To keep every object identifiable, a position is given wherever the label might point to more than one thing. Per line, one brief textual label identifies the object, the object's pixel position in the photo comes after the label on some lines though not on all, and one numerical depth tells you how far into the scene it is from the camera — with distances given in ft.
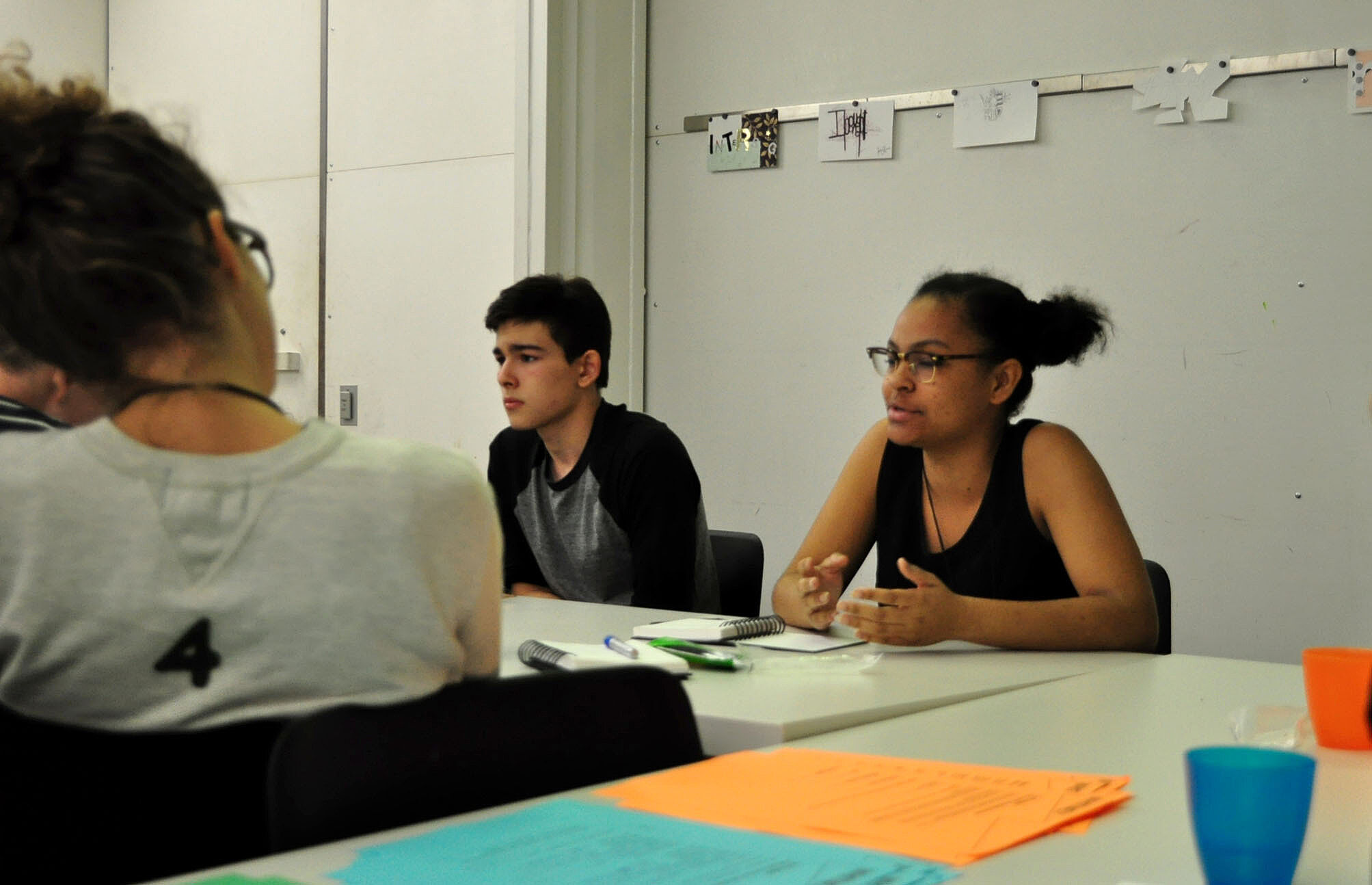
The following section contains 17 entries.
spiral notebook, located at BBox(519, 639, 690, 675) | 4.68
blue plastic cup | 2.22
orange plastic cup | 3.69
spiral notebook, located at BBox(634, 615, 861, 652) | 5.51
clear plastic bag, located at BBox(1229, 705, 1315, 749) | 3.80
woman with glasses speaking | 6.09
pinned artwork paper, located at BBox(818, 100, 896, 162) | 10.61
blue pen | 4.91
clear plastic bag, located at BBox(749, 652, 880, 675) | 4.93
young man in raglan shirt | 8.01
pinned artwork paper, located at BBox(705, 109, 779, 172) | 11.19
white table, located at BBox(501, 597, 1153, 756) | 3.97
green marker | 4.84
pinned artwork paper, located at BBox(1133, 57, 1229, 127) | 9.18
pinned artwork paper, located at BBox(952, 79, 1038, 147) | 9.93
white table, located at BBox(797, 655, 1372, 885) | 2.59
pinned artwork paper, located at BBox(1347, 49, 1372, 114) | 8.61
